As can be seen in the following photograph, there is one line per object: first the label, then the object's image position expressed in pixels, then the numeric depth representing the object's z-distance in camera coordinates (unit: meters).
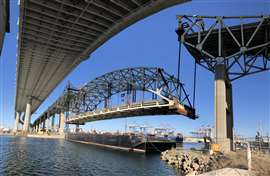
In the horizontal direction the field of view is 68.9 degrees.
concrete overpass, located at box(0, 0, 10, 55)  10.71
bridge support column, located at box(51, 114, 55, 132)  133.40
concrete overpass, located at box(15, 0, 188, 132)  20.34
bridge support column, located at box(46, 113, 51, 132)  135.11
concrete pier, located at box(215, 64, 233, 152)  19.15
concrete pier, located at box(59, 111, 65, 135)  98.77
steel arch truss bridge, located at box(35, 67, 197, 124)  41.17
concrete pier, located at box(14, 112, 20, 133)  132.27
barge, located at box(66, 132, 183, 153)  40.09
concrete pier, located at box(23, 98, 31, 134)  101.07
